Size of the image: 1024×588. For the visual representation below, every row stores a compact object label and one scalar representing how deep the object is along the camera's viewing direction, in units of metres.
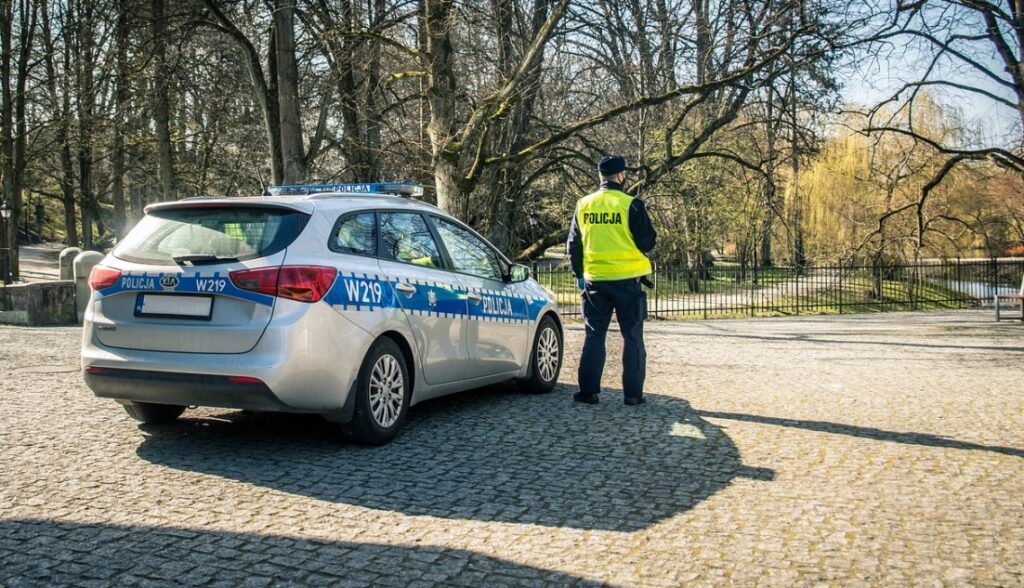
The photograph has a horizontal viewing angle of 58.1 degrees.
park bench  18.80
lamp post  26.94
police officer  7.63
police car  5.39
